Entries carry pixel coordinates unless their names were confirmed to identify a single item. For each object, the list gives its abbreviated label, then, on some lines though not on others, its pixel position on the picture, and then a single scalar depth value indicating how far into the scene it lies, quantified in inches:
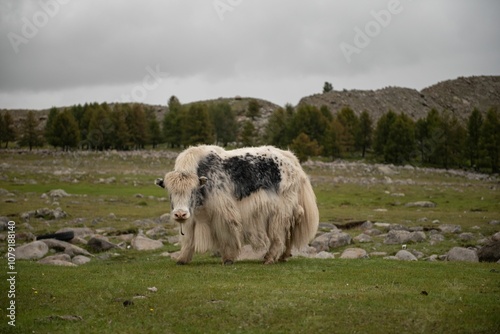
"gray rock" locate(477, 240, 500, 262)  674.2
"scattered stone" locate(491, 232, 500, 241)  742.6
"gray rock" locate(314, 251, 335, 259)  733.1
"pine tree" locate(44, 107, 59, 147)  3614.9
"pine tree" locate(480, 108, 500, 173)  3107.8
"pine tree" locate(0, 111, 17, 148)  4067.4
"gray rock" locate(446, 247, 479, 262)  679.4
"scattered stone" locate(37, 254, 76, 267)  632.4
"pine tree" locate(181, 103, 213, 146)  3481.8
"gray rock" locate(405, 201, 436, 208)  1456.0
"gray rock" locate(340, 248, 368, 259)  720.3
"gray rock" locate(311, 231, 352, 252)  829.5
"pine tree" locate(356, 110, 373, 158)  3658.2
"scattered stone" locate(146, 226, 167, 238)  936.3
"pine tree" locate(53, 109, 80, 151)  3587.6
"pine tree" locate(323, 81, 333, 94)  6728.8
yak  576.4
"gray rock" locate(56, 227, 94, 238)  919.0
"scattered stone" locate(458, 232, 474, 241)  889.9
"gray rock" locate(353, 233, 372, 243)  885.0
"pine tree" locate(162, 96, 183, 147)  3846.0
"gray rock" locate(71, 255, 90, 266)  677.0
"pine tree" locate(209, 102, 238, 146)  4311.0
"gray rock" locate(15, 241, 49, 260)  684.7
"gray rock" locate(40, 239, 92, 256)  732.7
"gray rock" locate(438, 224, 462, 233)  971.3
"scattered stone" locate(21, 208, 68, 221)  1095.0
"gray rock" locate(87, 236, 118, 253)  791.7
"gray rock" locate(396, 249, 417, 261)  708.0
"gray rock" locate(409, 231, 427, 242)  869.2
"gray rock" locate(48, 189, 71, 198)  1487.5
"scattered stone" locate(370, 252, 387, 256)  755.4
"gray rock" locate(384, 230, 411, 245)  863.1
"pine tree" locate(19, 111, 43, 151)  3929.6
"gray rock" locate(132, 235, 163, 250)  815.7
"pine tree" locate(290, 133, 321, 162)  2869.1
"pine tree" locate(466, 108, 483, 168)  3287.4
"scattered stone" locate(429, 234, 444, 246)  855.3
